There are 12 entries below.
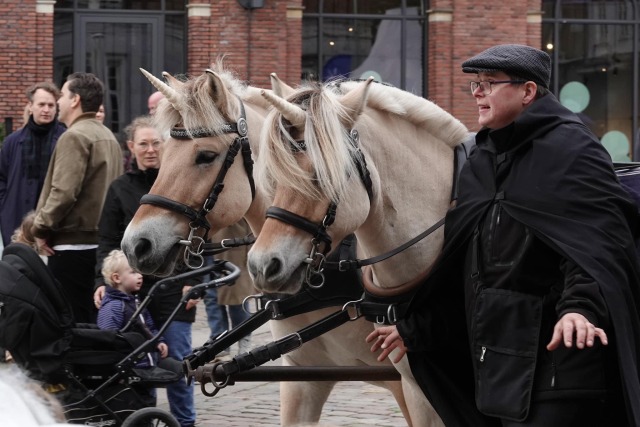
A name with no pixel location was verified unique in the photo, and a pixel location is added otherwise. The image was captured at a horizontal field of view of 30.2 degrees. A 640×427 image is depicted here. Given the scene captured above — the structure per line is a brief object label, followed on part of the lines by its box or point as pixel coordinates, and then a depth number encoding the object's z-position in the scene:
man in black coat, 3.49
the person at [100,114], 8.14
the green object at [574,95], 20.02
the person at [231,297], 6.26
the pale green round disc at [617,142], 20.31
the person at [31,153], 8.48
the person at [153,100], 7.67
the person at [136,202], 6.94
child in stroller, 6.50
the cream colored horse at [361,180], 4.09
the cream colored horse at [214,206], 4.96
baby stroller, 5.92
